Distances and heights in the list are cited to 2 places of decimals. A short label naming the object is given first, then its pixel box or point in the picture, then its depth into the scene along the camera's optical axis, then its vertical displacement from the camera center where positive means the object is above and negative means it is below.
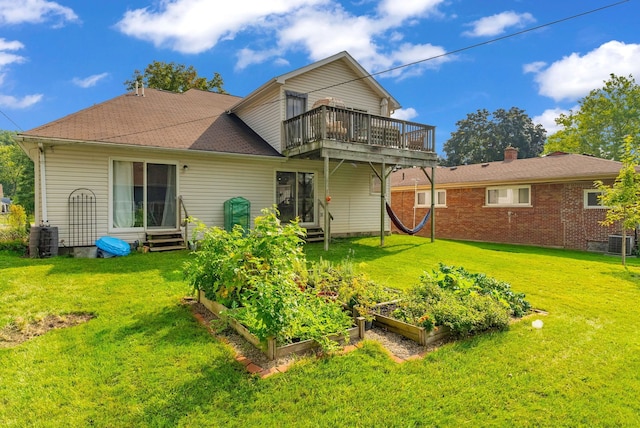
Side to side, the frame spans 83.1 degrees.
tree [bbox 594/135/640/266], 8.82 +0.34
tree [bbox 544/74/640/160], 30.77 +7.67
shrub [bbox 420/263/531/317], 4.74 -1.07
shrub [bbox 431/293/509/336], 3.91 -1.18
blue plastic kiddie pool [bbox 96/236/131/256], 8.34 -0.85
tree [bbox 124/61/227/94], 22.22 +8.26
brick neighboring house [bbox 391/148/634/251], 12.85 +0.30
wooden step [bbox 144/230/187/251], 9.17 -0.79
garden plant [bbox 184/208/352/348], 3.23 -0.77
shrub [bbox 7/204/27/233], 11.42 -0.28
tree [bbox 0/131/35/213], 24.34 +4.15
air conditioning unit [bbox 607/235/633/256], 12.02 -1.21
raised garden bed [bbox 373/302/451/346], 3.78 -1.32
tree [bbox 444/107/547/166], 44.03 +9.12
